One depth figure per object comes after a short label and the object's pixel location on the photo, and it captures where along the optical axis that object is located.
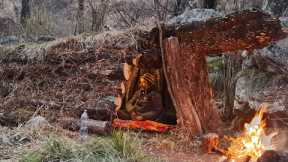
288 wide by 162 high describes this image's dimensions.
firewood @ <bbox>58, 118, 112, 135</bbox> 6.91
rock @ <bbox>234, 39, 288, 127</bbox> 7.50
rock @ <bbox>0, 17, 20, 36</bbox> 12.97
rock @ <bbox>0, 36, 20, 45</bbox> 9.64
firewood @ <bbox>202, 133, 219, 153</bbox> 6.69
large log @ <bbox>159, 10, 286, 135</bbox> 6.21
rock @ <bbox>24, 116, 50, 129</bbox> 6.58
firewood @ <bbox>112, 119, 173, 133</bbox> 7.88
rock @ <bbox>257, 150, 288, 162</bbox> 4.09
